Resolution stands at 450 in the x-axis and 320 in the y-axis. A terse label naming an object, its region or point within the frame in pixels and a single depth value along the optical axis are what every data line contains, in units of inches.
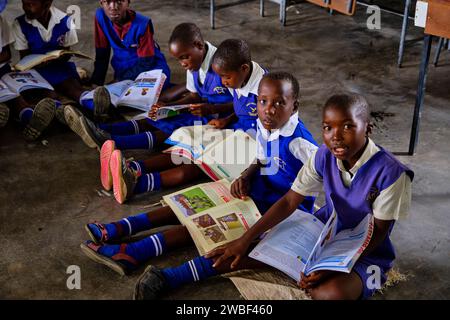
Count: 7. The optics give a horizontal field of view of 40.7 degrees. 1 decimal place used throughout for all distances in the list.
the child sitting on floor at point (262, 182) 85.5
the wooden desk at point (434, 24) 99.4
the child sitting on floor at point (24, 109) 120.6
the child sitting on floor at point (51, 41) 130.3
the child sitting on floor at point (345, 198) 72.5
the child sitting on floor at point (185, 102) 108.2
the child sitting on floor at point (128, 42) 133.2
